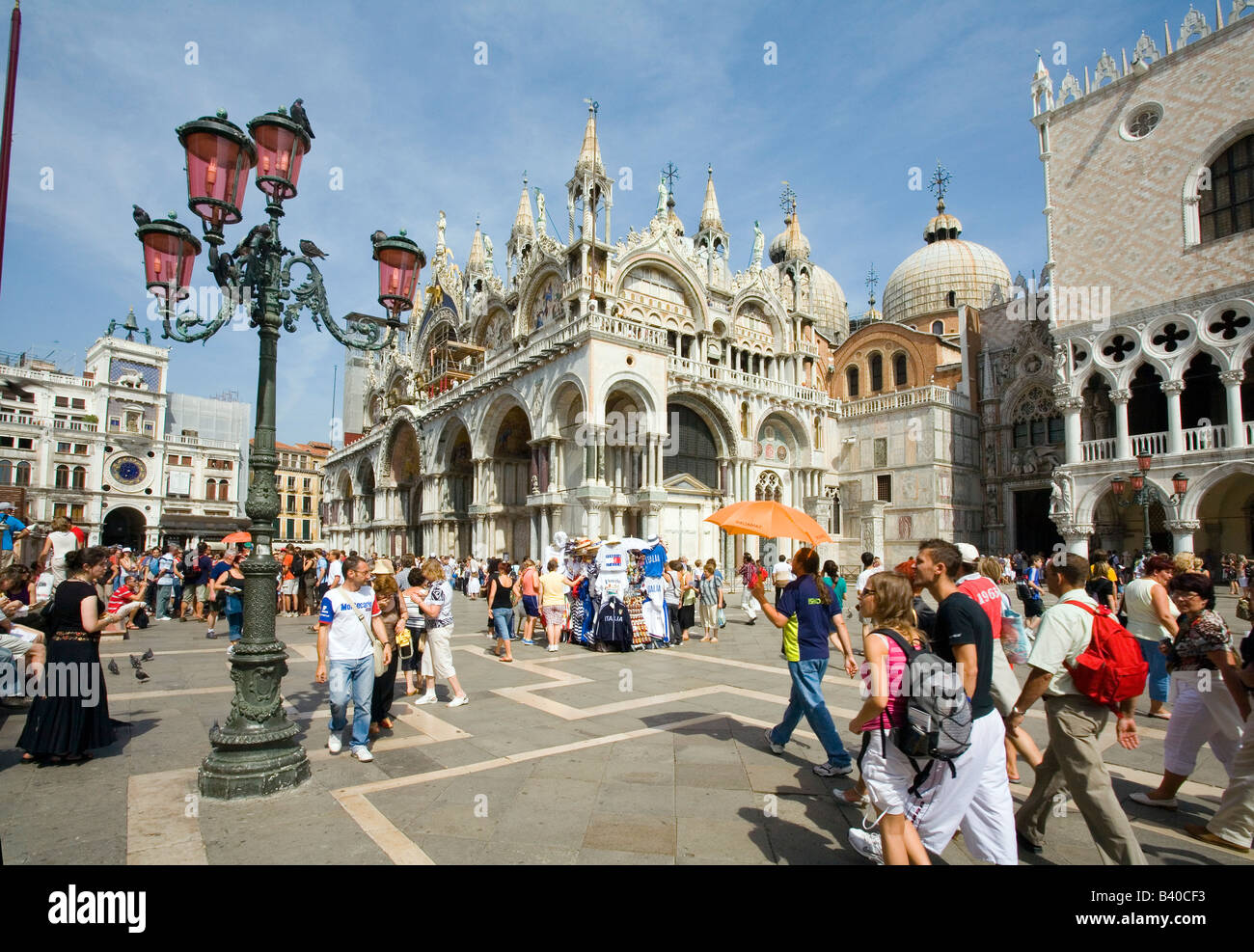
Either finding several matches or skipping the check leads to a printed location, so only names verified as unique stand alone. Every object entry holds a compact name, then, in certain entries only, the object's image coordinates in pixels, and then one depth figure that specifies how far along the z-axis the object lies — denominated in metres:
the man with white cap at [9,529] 11.49
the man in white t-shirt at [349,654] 6.10
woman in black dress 5.85
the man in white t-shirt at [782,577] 6.43
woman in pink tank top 3.32
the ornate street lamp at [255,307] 5.16
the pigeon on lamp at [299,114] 5.91
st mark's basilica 23.20
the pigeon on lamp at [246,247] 5.88
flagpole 2.99
